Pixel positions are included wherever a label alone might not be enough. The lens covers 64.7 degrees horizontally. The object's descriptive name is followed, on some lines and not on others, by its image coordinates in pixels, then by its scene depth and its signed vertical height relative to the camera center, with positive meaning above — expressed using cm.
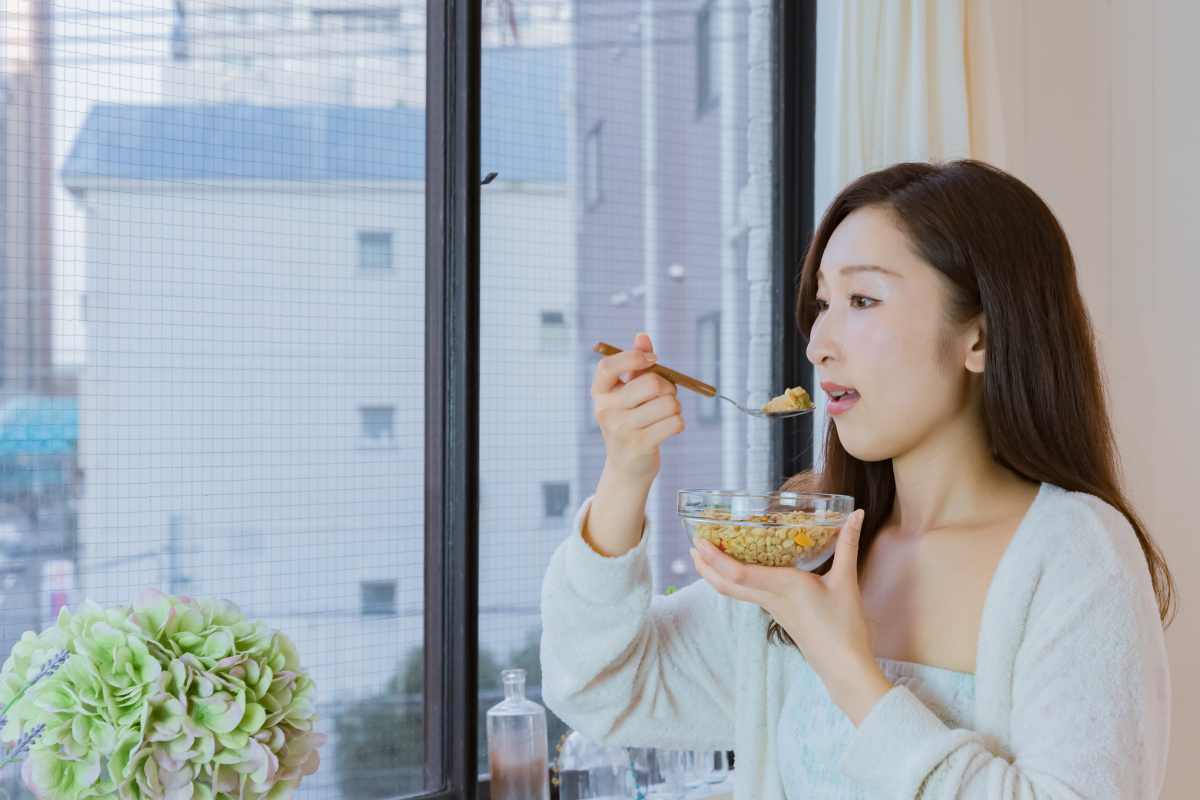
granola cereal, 109 -15
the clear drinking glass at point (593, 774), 185 -73
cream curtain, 198 +66
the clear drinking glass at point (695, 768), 197 -77
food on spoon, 144 +0
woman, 103 -21
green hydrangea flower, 110 -36
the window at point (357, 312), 151 +17
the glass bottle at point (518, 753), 175 -65
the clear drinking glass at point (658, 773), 186 -73
